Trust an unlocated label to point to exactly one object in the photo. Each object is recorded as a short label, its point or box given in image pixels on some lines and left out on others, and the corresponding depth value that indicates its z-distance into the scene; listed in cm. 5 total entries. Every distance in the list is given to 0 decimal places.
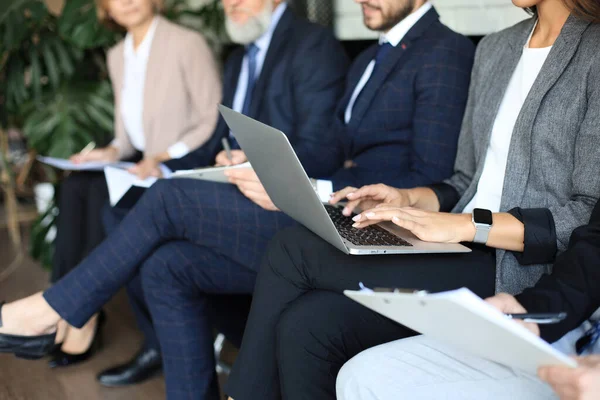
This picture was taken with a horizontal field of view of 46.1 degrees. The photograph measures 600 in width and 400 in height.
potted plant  289
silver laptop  125
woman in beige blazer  251
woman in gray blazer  132
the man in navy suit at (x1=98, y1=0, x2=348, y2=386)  213
